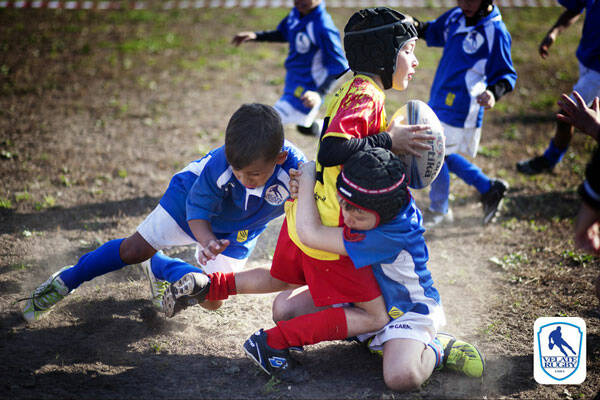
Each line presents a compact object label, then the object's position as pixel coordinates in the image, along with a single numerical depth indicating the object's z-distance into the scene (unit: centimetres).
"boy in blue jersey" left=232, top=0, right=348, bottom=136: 543
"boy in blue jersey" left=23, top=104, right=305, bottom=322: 321
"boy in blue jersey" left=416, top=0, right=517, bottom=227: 468
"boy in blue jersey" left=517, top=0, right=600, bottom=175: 532
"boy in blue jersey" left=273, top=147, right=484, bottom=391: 294
